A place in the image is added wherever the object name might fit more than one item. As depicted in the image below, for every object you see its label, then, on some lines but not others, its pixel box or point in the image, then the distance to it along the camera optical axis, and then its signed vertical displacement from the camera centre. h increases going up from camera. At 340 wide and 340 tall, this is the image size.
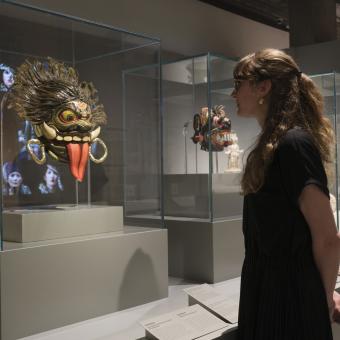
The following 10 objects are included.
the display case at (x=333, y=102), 3.81 +0.57
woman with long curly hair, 1.36 -0.10
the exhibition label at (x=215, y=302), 2.04 -0.57
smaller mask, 3.80 +0.37
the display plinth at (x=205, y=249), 3.56 -0.56
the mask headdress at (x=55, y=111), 2.70 +0.37
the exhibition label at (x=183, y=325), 1.83 -0.59
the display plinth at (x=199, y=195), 3.74 -0.16
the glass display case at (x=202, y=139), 3.75 +0.29
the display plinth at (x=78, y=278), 2.25 -0.53
